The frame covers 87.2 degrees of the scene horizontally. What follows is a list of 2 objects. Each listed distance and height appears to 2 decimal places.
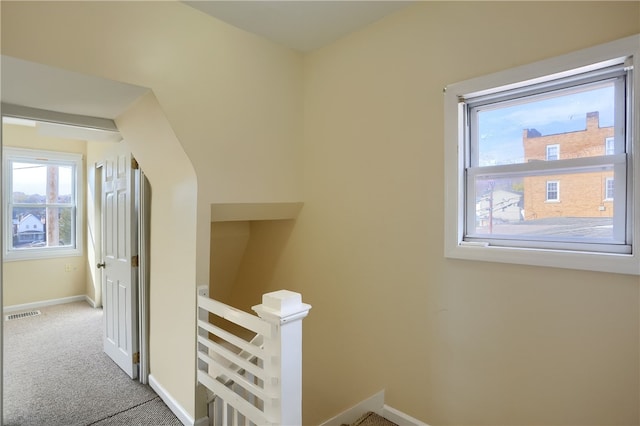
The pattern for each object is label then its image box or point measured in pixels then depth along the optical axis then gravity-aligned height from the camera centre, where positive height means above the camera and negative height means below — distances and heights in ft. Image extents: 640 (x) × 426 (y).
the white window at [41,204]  14.62 +0.39
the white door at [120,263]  9.03 -1.47
